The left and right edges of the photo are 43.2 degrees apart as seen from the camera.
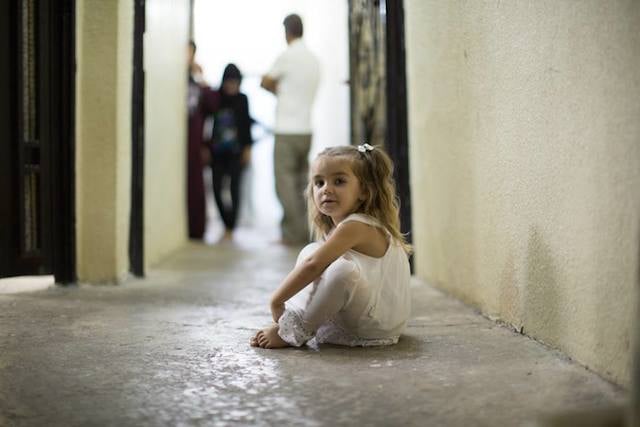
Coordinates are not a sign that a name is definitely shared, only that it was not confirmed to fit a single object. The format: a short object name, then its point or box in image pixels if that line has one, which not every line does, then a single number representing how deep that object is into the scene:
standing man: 6.39
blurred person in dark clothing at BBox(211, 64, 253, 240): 7.44
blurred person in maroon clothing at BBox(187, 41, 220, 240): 7.14
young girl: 2.53
